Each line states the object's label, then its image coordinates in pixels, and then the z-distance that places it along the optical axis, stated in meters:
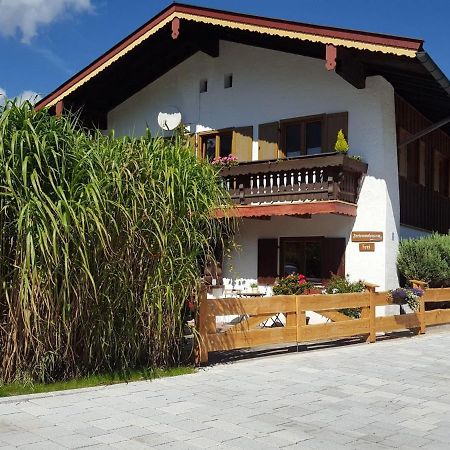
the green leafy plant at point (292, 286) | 13.27
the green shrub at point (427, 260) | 14.09
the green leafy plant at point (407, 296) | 11.78
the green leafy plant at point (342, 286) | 13.62
